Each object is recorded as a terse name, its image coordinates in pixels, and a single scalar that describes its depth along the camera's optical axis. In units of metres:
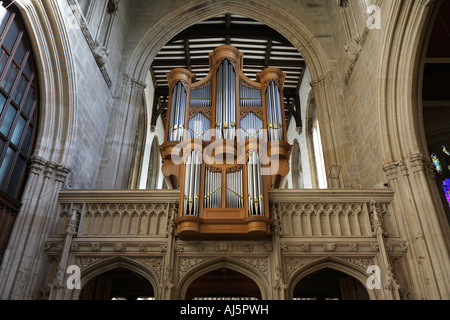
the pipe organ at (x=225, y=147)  7.51
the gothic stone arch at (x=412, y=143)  7.07
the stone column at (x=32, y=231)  7.04
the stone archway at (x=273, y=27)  11.09
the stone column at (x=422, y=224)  6.88
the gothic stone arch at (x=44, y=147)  7.23
